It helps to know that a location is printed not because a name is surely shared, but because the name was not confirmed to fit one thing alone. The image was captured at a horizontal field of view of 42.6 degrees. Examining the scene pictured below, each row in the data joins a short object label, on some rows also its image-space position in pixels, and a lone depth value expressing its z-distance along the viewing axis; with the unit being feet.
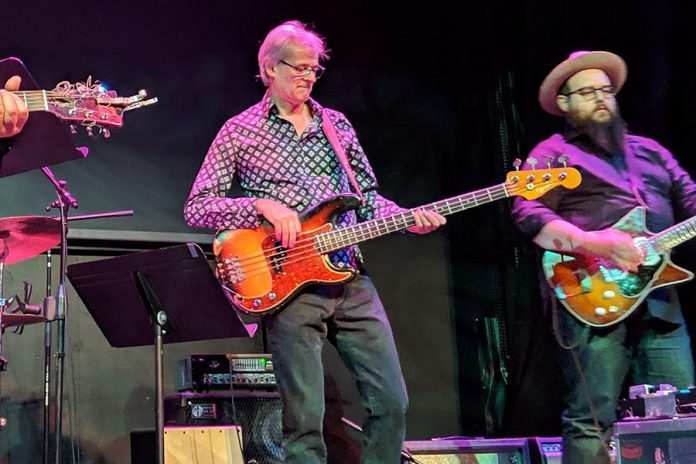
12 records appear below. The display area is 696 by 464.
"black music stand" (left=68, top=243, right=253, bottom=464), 10.52
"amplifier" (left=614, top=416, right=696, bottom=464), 10.37
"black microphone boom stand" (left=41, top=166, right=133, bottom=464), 12.83
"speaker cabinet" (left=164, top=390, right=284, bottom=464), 13.99
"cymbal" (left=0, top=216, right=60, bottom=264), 12.78
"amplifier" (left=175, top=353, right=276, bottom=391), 14.29
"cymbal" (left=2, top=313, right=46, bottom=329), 12.85
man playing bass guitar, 10.79
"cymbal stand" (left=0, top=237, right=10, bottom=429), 12.60
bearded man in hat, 11.56
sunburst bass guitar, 11.18
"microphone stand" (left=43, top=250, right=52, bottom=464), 13.04
